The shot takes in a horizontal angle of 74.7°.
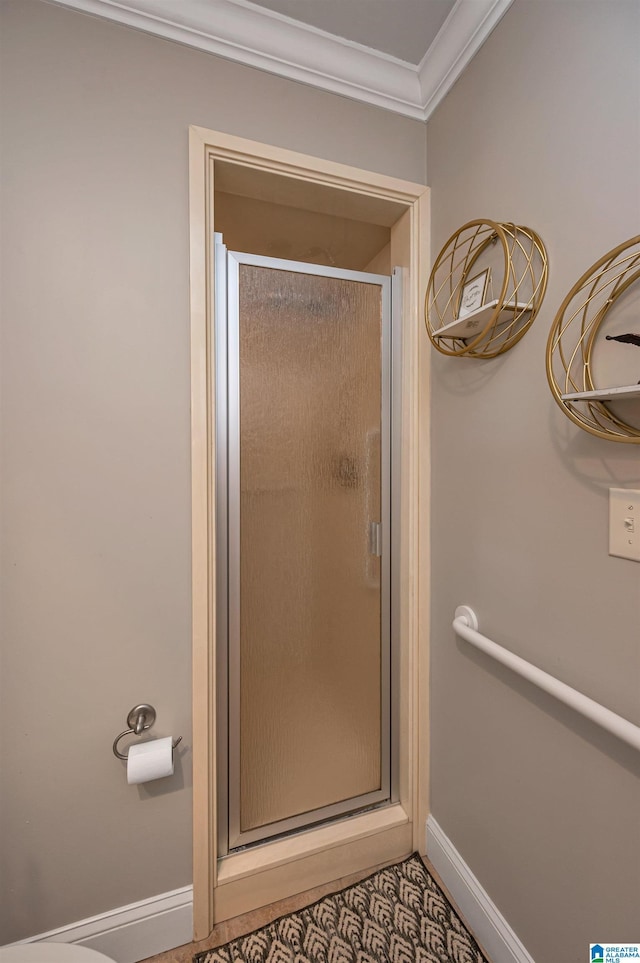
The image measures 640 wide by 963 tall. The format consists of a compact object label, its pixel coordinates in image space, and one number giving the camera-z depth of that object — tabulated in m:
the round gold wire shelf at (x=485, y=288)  0.94
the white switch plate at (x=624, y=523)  0.73
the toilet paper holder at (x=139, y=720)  1.07
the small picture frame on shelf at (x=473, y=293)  1.06
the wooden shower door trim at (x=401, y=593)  1.12
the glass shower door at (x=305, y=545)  1.25
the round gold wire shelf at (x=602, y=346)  0.73
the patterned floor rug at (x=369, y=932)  1.09
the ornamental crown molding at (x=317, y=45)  1.04
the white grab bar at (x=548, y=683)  0.72
